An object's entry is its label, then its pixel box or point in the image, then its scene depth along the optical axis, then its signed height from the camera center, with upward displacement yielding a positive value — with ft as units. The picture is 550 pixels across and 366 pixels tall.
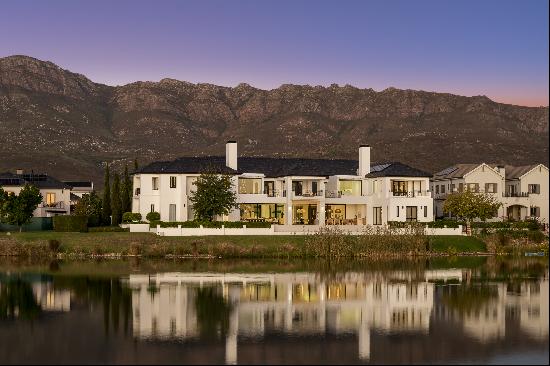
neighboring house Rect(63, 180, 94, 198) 437.58 +16.28
